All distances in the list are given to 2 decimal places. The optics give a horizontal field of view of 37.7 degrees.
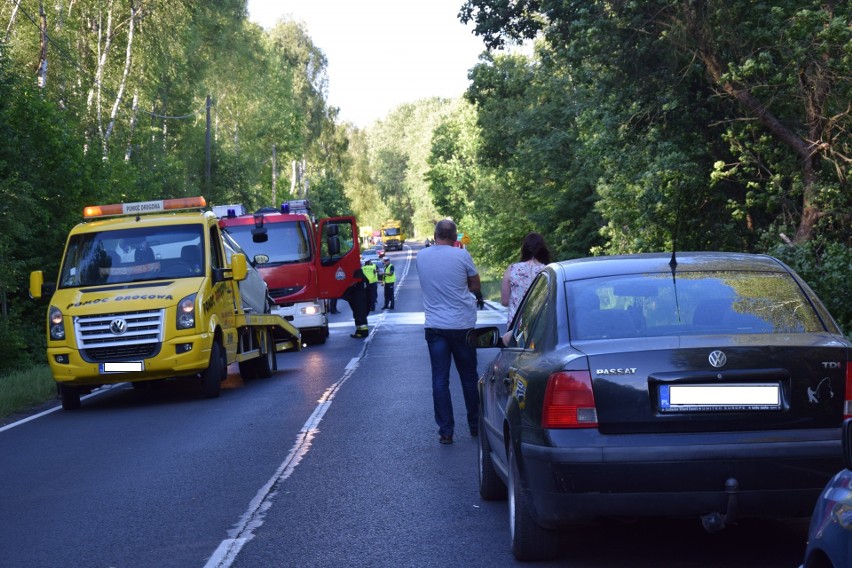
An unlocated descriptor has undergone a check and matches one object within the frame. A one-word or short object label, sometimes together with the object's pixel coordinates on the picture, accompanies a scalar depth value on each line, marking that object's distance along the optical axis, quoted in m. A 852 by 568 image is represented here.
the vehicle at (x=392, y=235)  130.50
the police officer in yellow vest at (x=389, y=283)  39.94
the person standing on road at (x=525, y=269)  11.66
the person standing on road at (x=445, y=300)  10.45
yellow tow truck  15.13
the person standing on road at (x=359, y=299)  27.06
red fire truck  25.84
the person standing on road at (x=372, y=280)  36.34
